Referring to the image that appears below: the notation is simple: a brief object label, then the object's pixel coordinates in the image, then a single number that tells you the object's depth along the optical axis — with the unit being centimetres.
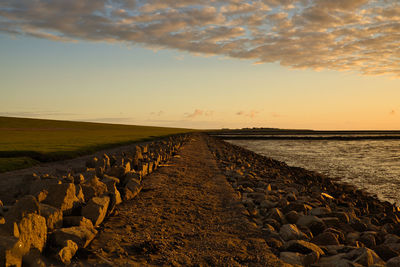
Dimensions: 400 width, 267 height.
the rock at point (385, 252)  564
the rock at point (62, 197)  529
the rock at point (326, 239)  595
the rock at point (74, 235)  425
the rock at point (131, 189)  790
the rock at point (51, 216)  466
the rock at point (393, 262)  486
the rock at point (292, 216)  729
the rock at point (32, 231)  389
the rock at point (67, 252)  394
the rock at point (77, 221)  497
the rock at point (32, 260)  355
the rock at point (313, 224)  679
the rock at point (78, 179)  772
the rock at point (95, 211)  549
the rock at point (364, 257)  492
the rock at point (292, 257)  490
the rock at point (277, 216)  713
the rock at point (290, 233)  596
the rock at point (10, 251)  334
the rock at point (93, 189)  651
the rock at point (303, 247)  532
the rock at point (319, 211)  802
